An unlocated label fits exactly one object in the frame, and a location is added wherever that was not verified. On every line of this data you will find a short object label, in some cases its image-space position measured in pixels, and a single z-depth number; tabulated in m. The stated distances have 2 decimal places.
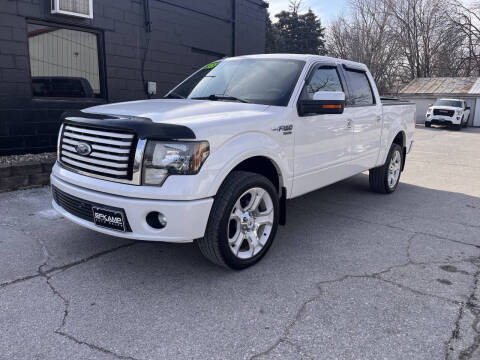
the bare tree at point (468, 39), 36.78
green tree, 38.69
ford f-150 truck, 2.79
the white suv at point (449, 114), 22.88
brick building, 6.71
